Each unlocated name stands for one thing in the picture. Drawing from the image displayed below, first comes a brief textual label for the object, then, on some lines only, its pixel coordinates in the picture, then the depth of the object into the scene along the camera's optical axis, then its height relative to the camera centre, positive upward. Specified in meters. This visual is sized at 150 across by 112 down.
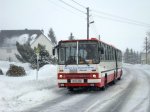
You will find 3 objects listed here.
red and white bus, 14.25 -0.03
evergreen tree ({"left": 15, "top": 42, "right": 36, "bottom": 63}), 39.87 +1.68
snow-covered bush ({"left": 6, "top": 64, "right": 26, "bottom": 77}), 23.92 -0.73
